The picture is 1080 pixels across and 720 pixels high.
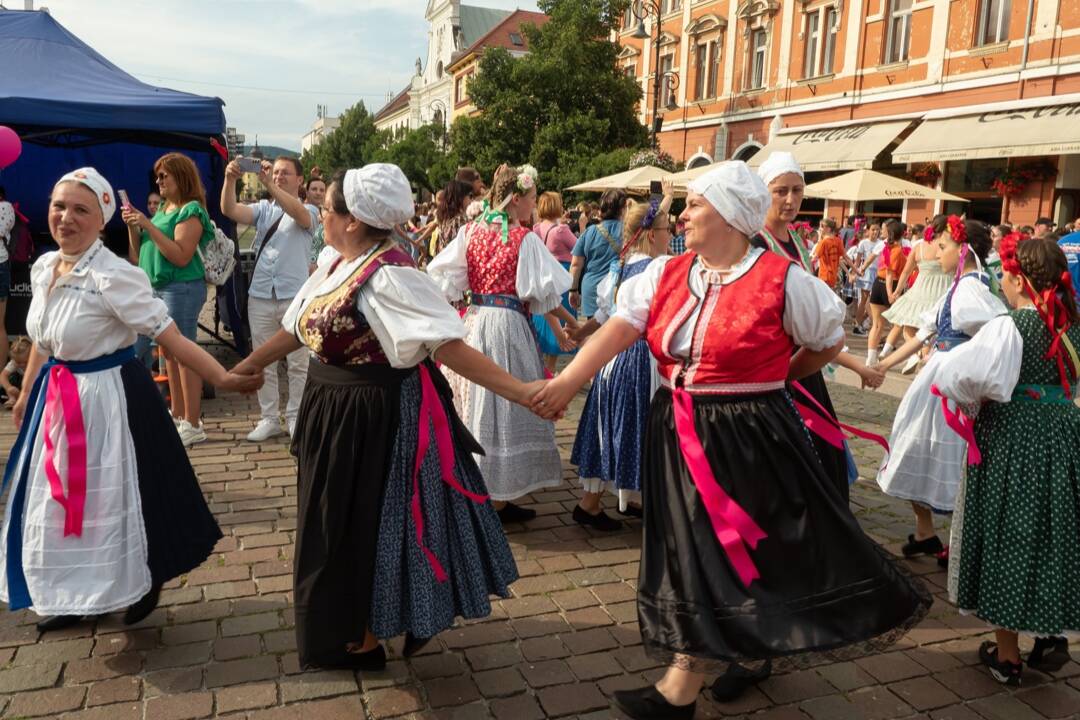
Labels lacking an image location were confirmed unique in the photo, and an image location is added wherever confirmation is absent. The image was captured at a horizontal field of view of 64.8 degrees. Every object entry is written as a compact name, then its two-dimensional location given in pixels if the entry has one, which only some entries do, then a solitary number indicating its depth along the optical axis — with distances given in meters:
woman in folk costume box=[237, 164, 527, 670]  2.86
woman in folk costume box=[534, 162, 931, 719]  2.57
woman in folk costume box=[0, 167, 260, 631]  3.09
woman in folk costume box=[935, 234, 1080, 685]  3.10
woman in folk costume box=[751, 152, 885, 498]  3.75
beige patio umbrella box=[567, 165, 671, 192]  16.32
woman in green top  5.96
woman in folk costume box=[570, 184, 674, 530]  4.58
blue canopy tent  7.35
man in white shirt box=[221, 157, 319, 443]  6.26
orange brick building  17.88
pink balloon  6.00
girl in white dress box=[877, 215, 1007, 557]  4.32
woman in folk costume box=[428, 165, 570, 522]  4.69
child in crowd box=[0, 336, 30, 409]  6.75
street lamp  23.16
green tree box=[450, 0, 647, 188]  30.92
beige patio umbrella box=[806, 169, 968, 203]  14.12
